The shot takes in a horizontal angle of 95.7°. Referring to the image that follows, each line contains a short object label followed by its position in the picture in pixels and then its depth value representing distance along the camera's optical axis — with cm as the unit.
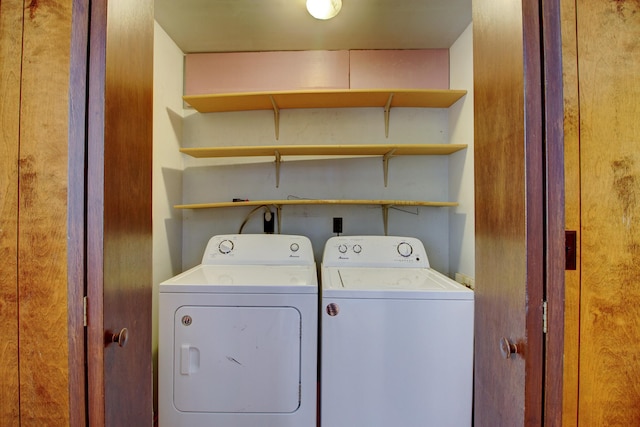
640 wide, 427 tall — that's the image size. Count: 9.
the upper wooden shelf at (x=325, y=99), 190
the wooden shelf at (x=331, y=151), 189
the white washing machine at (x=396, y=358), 135
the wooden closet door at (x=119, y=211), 61
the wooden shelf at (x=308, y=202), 192
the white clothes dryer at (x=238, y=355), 135
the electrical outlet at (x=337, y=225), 218
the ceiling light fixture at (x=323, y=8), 158
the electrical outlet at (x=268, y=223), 218
